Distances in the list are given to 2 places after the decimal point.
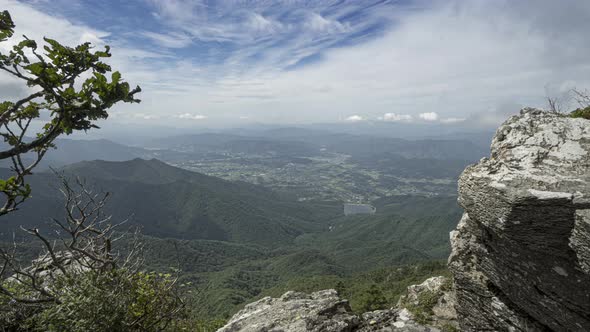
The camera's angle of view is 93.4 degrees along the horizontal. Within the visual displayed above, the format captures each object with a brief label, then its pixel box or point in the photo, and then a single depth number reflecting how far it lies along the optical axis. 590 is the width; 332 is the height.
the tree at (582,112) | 12.00
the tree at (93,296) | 8.04
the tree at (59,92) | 5.48
